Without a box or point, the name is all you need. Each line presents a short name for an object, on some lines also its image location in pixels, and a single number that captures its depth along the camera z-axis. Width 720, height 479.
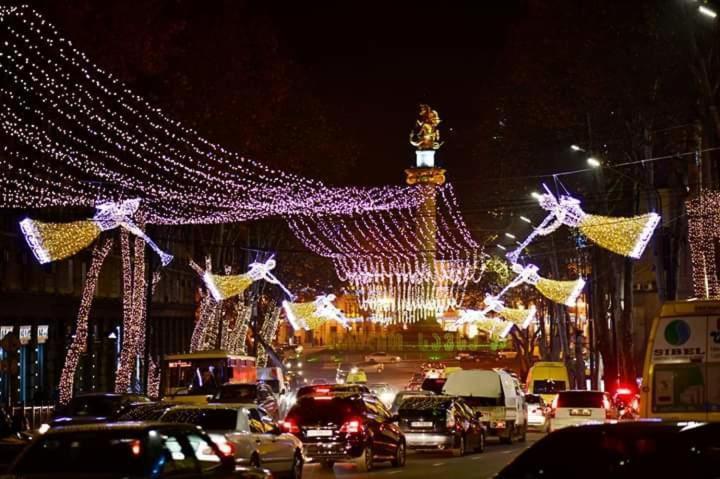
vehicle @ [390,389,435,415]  35.80
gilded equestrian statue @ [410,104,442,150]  130.00
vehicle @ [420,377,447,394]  43.97
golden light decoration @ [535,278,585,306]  52.25
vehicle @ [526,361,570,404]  50.06
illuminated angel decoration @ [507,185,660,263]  40.06
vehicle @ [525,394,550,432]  43.19
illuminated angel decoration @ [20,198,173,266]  37.62
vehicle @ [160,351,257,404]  41.28
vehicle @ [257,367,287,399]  46.59
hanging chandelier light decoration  64.50
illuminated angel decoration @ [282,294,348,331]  64.19
